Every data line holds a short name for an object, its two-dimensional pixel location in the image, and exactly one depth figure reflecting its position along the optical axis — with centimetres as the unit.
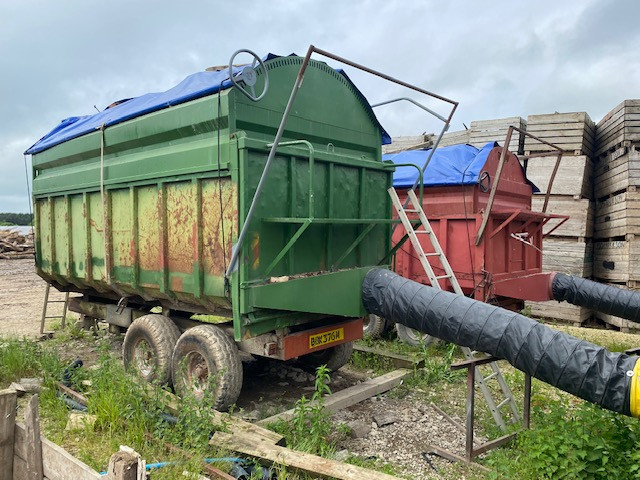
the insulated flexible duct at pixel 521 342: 312
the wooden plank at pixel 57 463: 246
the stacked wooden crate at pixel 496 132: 978
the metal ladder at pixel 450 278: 428
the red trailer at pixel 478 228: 670
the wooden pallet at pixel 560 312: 891
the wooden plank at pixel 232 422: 368
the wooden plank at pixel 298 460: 312
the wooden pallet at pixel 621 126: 891
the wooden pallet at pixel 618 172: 877
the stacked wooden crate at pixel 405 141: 1120
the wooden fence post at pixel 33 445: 278
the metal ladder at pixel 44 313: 795
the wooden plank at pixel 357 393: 436
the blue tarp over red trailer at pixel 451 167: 689
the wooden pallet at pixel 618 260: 870
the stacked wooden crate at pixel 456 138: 1045
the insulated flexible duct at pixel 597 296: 596
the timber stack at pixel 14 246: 2109
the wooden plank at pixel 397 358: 589
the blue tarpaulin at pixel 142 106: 455
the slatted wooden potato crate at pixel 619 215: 871
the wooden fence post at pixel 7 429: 284
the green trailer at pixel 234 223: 430
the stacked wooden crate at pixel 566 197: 911
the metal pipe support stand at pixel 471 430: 377
